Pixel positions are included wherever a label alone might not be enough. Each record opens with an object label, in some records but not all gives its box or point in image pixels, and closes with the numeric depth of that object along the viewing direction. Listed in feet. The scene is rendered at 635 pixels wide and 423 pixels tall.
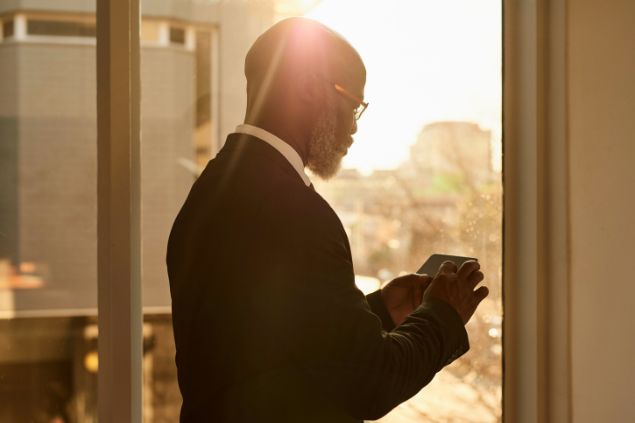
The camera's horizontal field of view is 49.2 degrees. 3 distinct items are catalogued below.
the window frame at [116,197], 4.97
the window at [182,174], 5.14
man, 3.25
